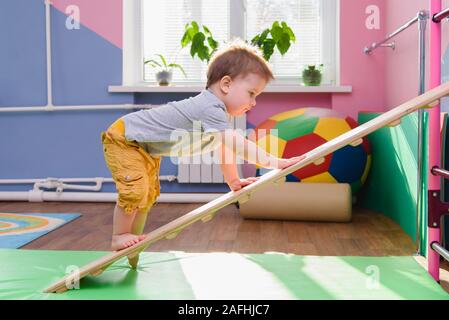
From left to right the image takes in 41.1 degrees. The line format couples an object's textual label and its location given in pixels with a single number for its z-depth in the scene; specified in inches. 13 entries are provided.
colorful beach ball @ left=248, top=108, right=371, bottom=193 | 108.9
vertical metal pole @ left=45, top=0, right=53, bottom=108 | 132.9
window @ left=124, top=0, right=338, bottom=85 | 137.5
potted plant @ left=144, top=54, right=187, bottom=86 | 134.3
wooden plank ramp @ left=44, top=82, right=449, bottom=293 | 56.6
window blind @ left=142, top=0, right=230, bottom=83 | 138.3
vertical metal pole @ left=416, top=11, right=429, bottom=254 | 75.7
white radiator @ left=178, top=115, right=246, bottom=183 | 131.8
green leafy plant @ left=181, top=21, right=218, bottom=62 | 129.3
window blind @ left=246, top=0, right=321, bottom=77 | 137.8
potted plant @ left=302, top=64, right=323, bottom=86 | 131.8
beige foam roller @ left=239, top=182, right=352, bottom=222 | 103.0
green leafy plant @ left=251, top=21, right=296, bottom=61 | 128.9
